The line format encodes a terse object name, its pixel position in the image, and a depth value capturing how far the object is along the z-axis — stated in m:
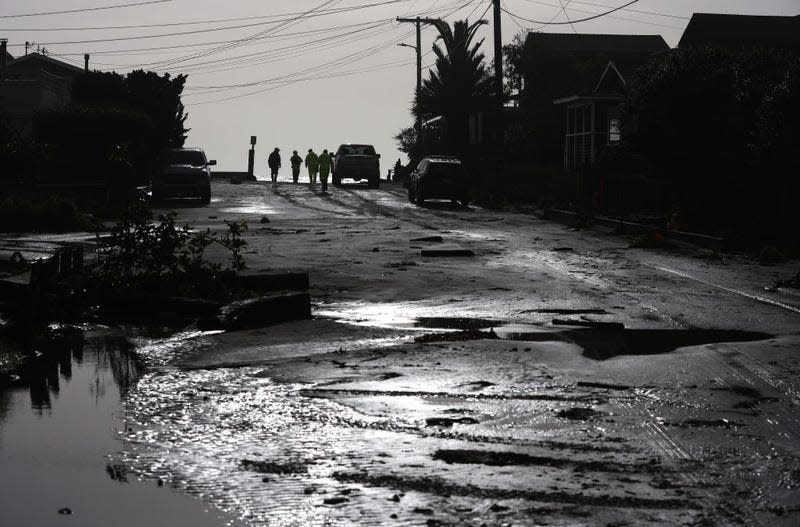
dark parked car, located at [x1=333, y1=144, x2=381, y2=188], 56.09
